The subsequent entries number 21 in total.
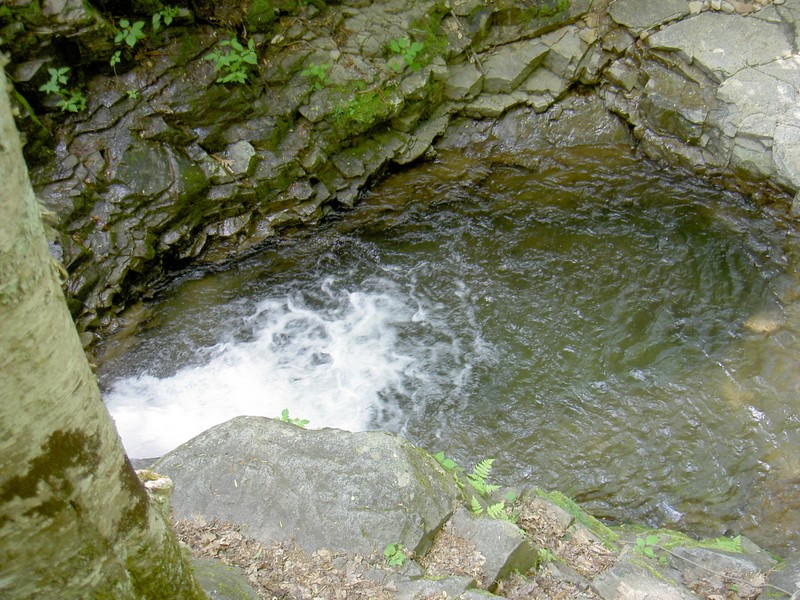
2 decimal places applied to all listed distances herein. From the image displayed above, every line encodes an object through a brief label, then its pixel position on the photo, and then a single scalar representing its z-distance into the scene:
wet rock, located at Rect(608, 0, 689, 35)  7.87
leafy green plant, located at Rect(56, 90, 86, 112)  6.64
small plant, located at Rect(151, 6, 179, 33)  6.93
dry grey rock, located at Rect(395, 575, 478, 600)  2.90
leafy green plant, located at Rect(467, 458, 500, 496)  3.96
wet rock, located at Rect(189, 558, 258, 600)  2.51
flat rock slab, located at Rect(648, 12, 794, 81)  7.27
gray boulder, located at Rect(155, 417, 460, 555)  3.23
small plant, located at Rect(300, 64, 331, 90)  7.37
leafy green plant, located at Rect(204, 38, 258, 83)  7.07
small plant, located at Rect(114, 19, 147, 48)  6.59
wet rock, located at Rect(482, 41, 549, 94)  8.20
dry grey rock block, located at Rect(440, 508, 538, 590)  3.15
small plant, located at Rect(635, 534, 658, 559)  3.90
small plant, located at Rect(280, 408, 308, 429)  4.16
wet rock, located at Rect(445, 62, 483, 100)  8.18
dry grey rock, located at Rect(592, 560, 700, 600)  3.25
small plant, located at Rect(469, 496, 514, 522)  3.59
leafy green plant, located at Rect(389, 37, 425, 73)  7.72
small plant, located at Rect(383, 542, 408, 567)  3.10
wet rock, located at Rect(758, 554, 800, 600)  3.61
